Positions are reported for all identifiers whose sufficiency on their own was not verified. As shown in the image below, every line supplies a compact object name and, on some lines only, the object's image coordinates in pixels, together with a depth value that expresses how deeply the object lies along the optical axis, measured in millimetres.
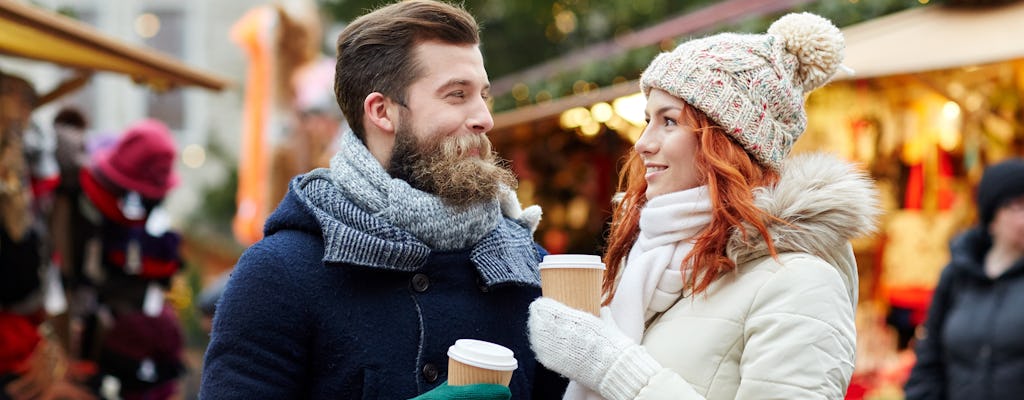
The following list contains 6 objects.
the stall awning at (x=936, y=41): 5812
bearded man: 2676
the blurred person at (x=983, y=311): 4949
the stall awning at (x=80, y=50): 5070
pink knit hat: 7273
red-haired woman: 2631
